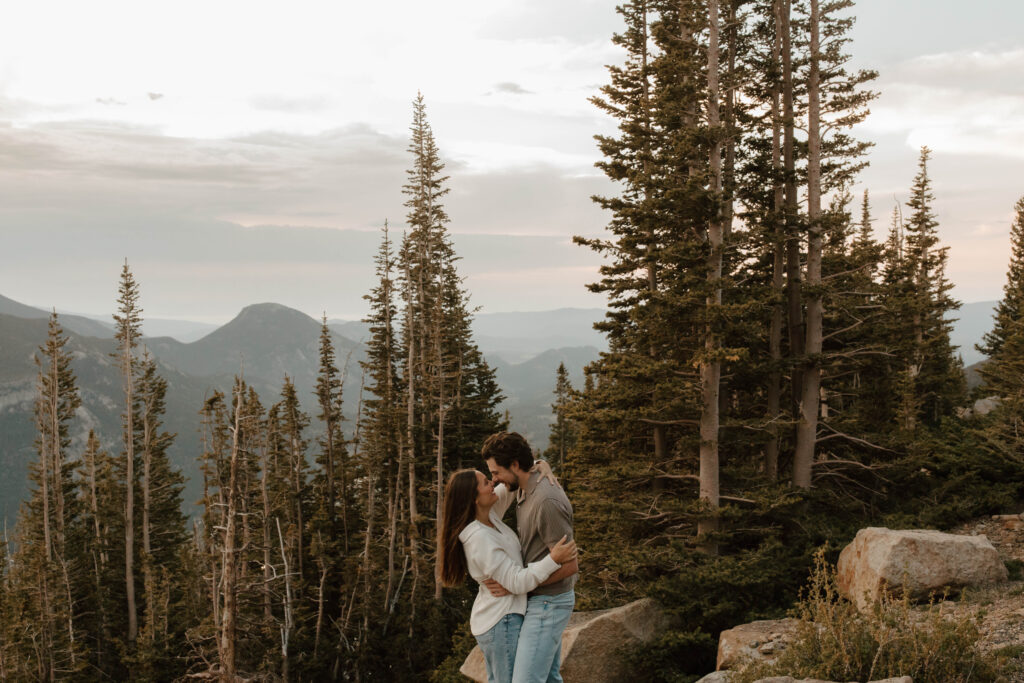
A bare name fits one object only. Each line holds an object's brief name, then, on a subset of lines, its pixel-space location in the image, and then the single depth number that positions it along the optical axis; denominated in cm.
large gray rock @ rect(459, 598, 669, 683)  1287
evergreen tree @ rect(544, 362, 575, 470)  4582
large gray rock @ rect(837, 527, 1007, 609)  1129
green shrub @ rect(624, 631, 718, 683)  1322
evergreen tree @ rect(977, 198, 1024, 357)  4728
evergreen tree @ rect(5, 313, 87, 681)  3134
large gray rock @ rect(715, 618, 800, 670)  953
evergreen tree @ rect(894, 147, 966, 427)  3503
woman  459
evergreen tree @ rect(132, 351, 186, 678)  3741
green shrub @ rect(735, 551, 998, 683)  614
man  477
